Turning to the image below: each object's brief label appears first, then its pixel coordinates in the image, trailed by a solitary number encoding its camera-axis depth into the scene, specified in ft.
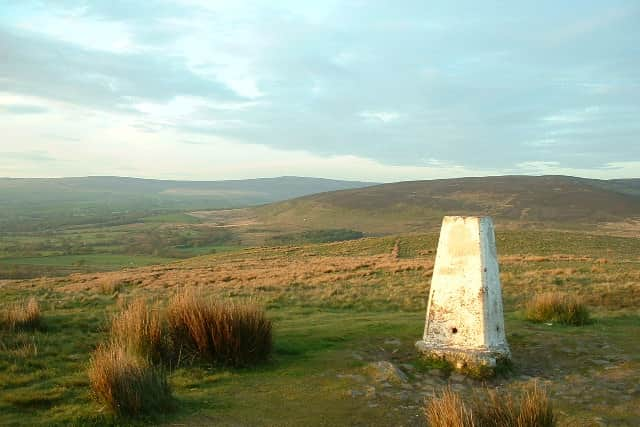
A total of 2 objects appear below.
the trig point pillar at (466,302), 29.43
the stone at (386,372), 27.09
